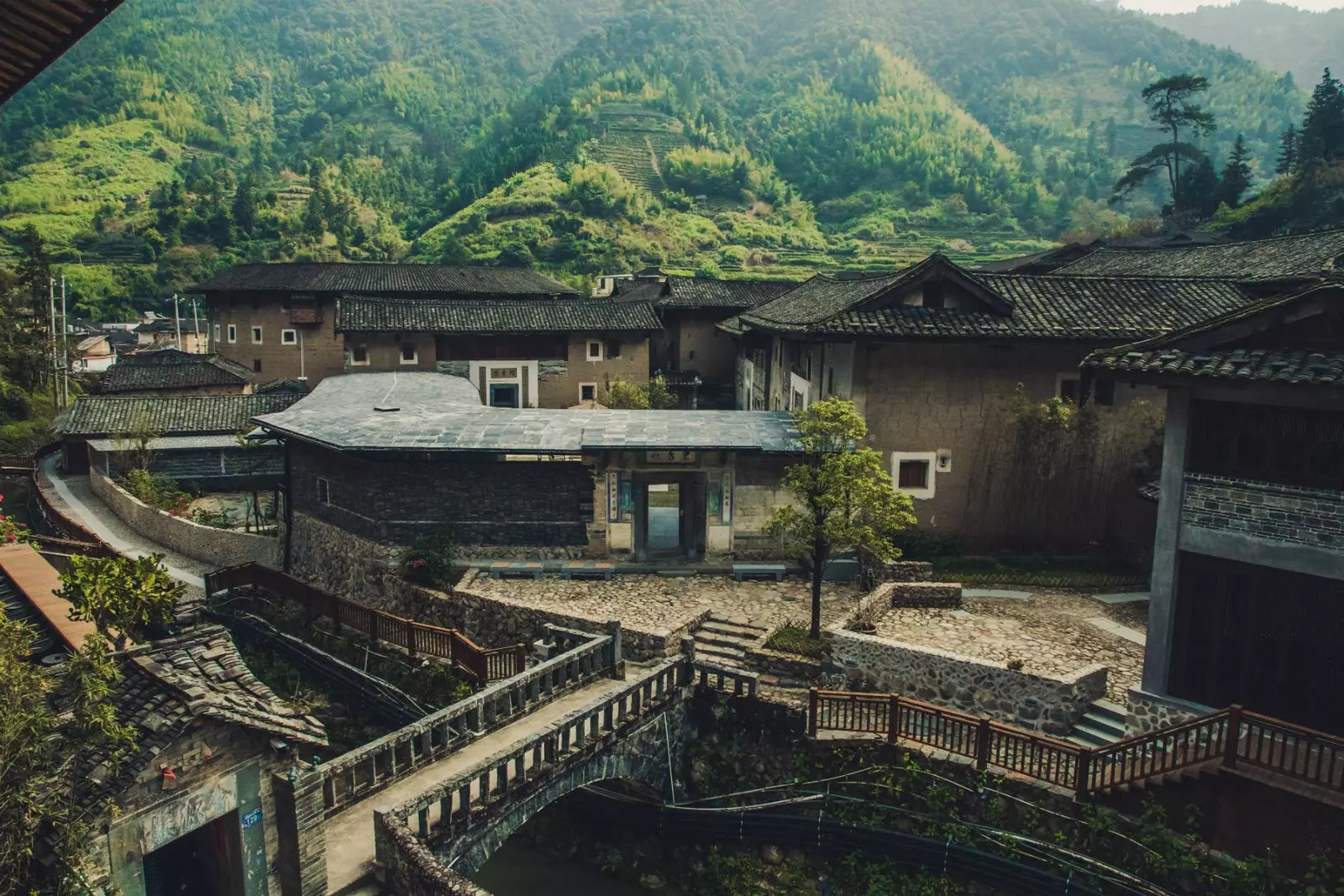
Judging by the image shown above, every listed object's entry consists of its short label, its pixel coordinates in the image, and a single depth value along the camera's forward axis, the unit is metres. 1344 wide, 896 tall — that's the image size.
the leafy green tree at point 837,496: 15.49
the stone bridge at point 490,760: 9.23
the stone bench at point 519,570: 19.30
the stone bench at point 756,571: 19.41
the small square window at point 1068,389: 20.33
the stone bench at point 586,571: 19.28
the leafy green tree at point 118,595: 11.77
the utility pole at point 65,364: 44.65
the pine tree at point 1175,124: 56.47
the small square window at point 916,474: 20.19
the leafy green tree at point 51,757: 7.11
